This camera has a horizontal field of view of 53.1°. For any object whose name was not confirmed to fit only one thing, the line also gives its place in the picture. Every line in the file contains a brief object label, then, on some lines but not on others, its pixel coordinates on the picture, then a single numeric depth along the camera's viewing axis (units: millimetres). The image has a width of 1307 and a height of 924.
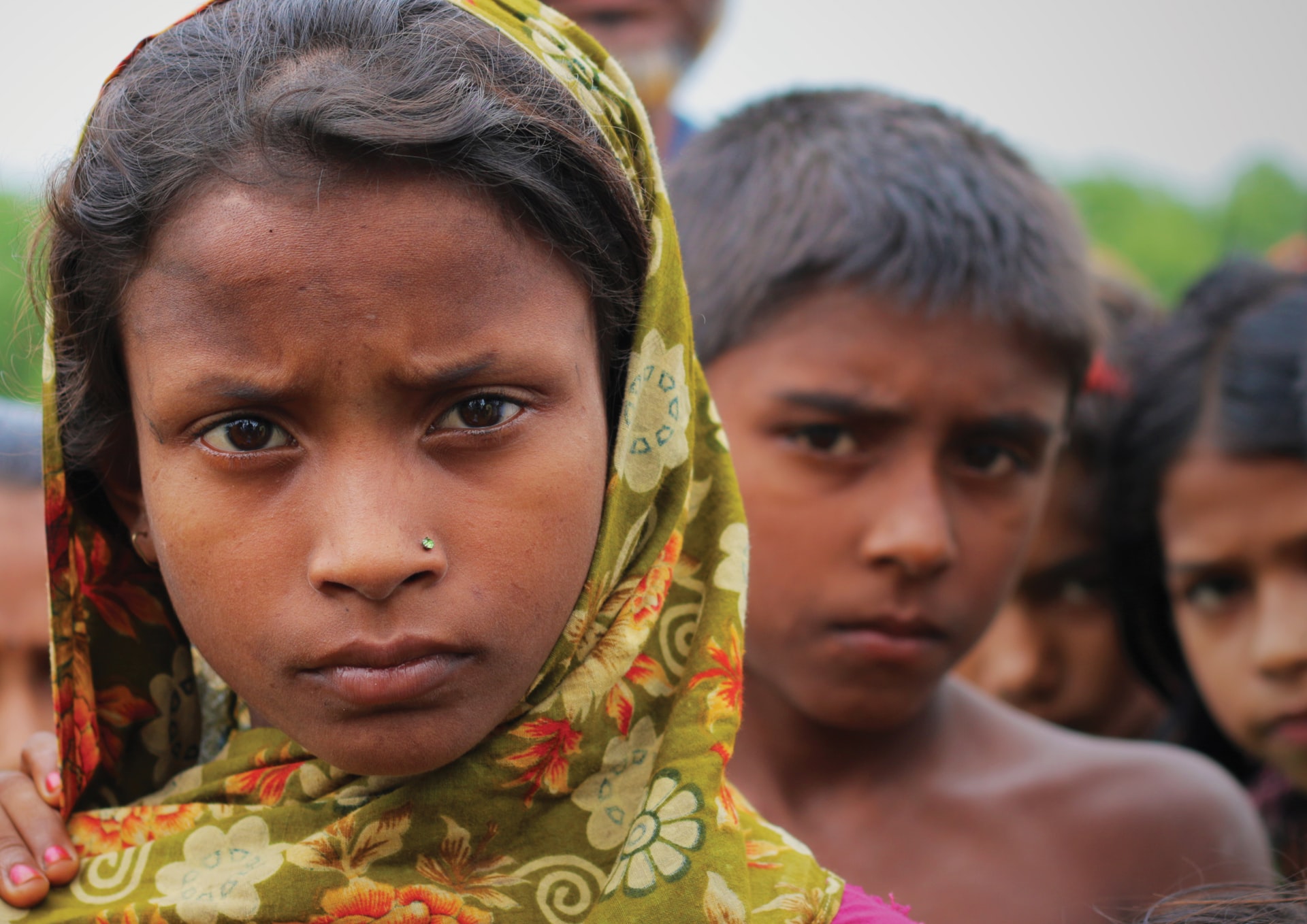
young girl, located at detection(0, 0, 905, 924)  1443
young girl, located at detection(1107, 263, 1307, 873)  2887
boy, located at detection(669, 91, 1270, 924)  2395
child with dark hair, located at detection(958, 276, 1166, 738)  3613
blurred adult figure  4070
